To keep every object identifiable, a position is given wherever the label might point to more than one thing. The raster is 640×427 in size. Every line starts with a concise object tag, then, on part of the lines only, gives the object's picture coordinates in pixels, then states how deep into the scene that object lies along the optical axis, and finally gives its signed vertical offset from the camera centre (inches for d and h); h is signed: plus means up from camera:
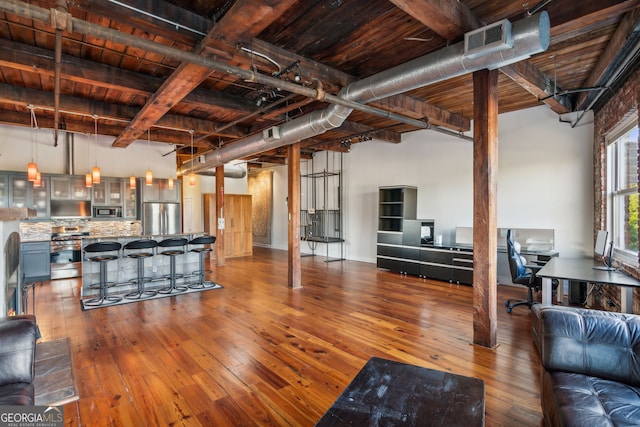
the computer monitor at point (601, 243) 167.6 -18.1
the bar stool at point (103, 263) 197.3 -34.1
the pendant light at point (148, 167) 244.7 +44.3
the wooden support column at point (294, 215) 242.2 -3.8
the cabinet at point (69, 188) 281.0 +20.0
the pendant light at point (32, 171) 191.4 +23.6
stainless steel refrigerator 327.3 -8.1
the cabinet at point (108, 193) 300.7 +16.7
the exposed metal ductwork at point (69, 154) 292.5 +51.1
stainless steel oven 273.3 -35.6
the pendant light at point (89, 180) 232.5 +21.9
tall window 163.0 +11.0
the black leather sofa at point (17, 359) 67.2 -32.1
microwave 300.8 -1.4
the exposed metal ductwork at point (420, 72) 101.2 +52.1
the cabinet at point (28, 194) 263.3 +14.2
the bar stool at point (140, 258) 215.3 -32.7
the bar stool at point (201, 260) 242.9 -39.4
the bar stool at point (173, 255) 227.8 -31.9
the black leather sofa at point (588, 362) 69.2 -38.4
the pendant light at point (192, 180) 409.7 +38.2
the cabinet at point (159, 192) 326.0 +19.2
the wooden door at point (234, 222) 399.2 -15.2
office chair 185.5 -38.2
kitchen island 219.1 -43.1
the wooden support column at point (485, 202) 134.6 +3.1
